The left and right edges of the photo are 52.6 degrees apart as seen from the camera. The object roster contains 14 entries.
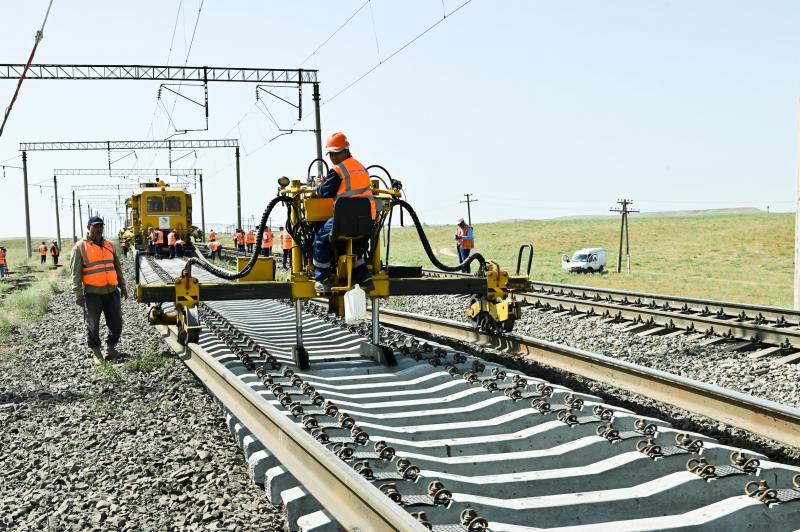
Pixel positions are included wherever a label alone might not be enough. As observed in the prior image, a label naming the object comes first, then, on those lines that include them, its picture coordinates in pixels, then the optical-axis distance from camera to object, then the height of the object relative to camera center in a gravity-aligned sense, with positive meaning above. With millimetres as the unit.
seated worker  7180 +245
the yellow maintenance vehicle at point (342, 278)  7324 -609
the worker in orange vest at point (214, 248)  33512 -1250
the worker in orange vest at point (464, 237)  22609 -631
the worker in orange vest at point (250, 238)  33488 -848
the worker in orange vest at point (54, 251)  44312 -1651
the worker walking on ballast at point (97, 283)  9539 -754
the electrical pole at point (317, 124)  27031 +3096
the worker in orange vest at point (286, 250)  25111 -1154
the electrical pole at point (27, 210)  54219 +770
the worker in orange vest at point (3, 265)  34062 -1857
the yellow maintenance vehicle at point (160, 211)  34188 +341
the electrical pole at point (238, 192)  49750 +1602
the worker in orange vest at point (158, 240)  32656 -838
